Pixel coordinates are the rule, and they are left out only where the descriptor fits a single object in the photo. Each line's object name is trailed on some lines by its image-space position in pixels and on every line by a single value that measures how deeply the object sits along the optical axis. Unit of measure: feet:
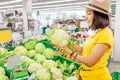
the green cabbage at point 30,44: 6.04
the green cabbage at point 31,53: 5.64
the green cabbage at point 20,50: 5.53
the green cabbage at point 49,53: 5.78
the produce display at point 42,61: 4.23
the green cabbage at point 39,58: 5.35
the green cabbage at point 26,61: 4.83
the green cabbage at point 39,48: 5.90
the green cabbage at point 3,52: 5.40
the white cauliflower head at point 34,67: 4.50
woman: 3.48
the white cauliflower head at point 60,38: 4.13
